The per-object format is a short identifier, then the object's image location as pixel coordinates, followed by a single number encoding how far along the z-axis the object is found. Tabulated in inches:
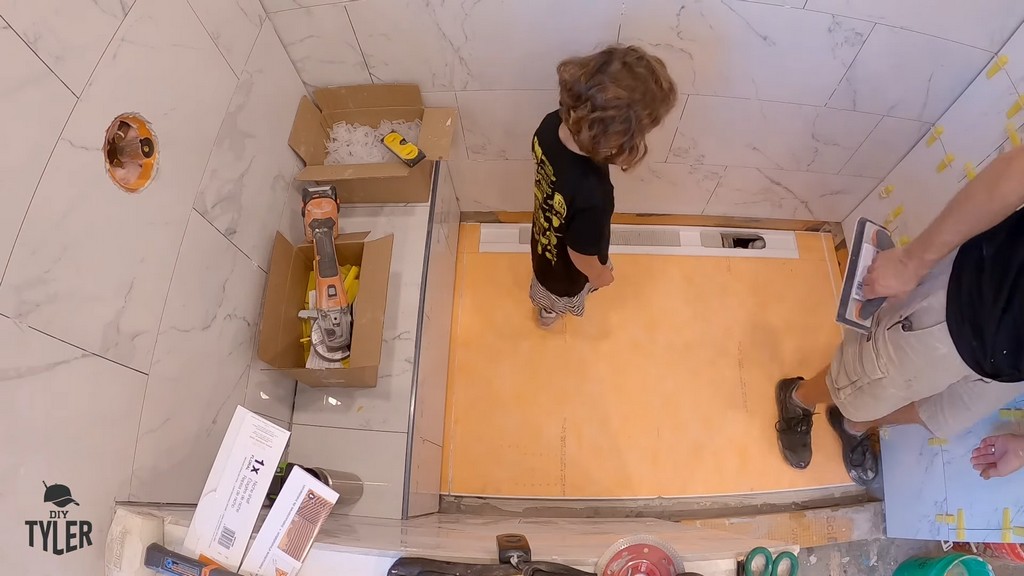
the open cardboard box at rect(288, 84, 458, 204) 58.3
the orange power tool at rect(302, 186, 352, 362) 52.0
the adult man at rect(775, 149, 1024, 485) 36.8
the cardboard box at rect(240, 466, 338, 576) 34.0
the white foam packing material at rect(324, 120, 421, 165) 61.7
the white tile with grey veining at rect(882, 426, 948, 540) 62.4
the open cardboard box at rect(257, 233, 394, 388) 52.2
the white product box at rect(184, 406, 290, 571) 34.7
